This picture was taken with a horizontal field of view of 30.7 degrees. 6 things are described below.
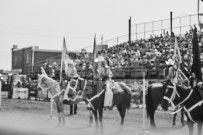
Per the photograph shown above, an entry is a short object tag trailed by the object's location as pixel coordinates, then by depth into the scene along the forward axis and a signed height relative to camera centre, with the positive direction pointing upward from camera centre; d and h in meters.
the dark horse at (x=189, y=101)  10.70 -0.74
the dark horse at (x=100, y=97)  13.79 -0.81
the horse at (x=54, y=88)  16.78 -0.62
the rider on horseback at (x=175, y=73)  12.62 +0.12
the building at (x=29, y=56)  60.31 +3.10
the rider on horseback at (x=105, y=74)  13.78 +0.05
